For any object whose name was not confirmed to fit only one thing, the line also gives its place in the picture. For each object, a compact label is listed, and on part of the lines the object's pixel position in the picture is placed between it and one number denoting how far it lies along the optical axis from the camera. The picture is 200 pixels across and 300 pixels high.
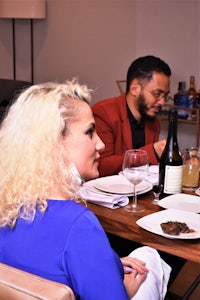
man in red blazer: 2.24
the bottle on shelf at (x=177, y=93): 4.21
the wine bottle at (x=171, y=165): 1.55
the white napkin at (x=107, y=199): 1.47
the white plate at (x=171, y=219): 1.24
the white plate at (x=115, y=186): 1.57
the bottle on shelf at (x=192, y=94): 4.11
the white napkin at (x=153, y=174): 1.71
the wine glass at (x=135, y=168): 1.47
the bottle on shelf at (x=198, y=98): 4.12
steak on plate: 1.24
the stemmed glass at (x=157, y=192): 1.51
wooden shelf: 3.95
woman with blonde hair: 0.89
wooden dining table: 1.18
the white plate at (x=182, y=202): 1.46
